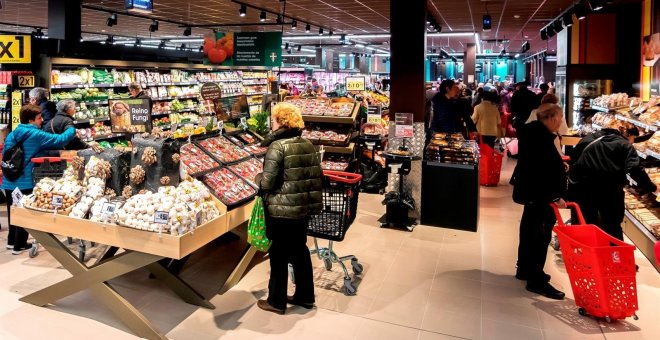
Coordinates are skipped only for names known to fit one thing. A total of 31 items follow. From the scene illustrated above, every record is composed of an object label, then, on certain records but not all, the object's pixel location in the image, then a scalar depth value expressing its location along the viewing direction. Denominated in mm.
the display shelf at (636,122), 5334
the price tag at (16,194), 4963
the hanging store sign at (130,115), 4441
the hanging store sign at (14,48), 6934
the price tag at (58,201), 3572
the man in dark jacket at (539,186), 4082
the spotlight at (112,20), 13086
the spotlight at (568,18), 10215
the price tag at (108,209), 3396
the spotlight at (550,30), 11983
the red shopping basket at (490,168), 8523
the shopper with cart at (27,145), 4957
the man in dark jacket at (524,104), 8906
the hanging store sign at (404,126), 6211
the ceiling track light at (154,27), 14698
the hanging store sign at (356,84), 10312
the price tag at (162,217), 3184
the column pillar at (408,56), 6129
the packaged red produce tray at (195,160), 3961
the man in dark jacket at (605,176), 4355
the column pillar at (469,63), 23406
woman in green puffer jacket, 3543
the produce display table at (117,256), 3268
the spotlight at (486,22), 11154
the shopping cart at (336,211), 4078
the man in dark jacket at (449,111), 7484
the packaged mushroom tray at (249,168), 4418
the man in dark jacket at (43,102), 6066
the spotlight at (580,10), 9453
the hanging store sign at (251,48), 12000
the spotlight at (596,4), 8087
